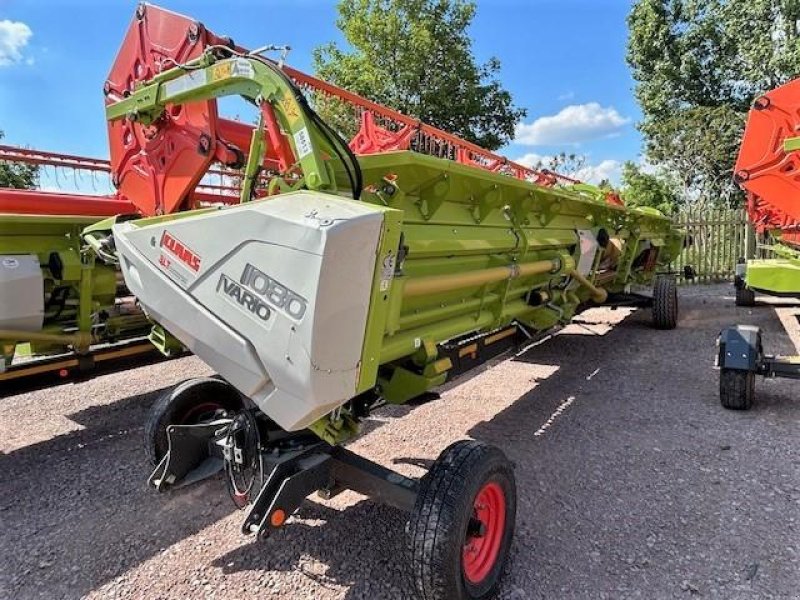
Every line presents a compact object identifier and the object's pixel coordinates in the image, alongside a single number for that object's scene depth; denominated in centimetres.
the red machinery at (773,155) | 552
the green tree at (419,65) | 1850
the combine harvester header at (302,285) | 192
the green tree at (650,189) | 2202
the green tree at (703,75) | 1833
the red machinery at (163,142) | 310
